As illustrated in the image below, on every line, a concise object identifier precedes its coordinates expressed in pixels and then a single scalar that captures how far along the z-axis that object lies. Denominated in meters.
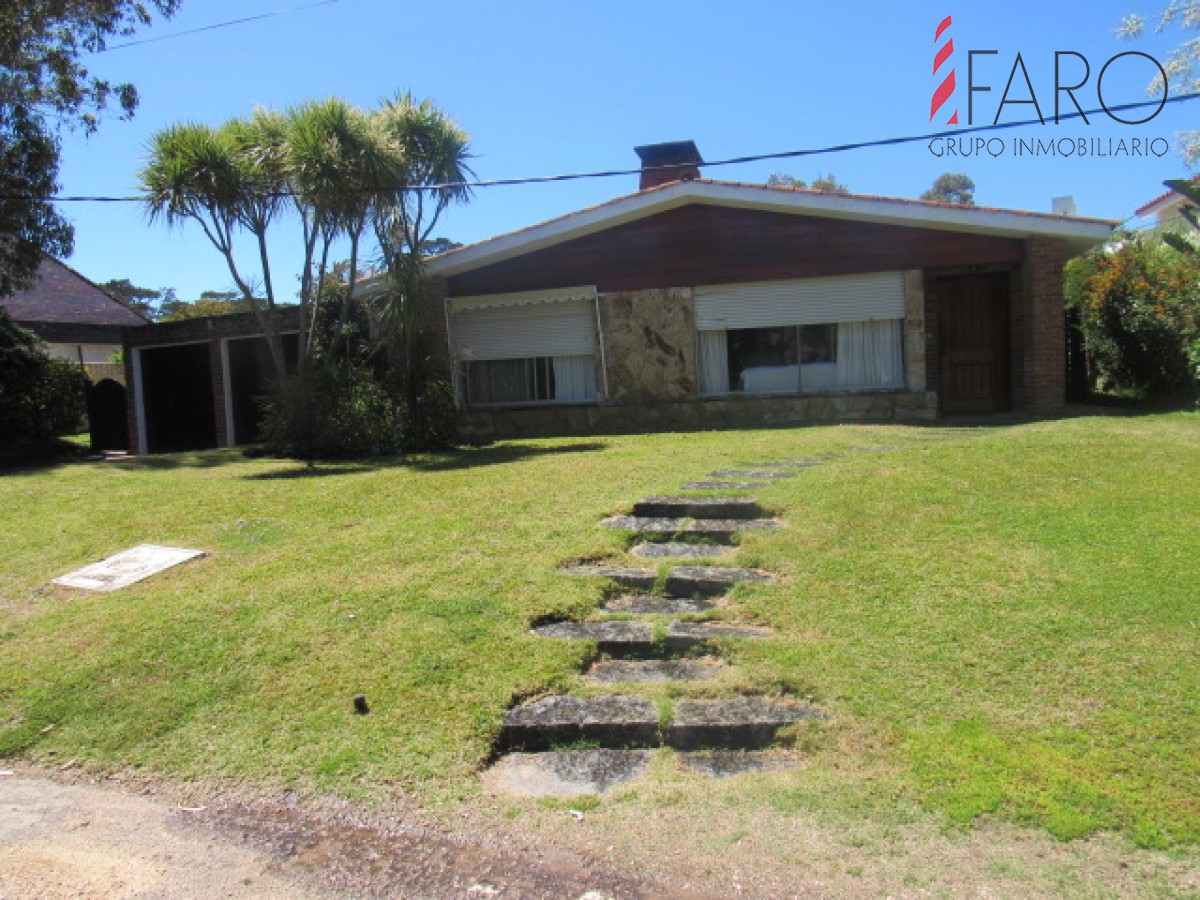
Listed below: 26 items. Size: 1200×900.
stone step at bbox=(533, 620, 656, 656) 4.66
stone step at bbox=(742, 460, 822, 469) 8.39
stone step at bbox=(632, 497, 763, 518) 6.66
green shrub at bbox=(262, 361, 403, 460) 12.01
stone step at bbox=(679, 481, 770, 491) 7.40
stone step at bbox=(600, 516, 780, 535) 6.23
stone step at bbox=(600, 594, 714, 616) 5.06
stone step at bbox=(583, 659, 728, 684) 4.34
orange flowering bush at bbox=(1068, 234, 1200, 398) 13.04
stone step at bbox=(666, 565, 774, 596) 5.26
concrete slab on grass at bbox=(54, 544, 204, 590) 6.23
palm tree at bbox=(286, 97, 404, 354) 10.84
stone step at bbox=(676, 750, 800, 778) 3.63
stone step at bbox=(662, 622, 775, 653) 4.59
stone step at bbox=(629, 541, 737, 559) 5.83
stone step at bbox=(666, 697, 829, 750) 3.82
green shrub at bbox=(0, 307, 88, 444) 14.09
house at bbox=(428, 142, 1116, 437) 12.98
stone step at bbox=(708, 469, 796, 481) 7.87
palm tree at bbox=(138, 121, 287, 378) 11.24
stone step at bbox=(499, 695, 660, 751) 3.94
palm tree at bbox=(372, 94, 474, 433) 12.04
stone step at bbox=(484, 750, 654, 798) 3.63
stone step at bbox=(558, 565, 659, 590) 5.43
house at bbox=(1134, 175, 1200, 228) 24.47
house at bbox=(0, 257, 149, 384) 19.89
